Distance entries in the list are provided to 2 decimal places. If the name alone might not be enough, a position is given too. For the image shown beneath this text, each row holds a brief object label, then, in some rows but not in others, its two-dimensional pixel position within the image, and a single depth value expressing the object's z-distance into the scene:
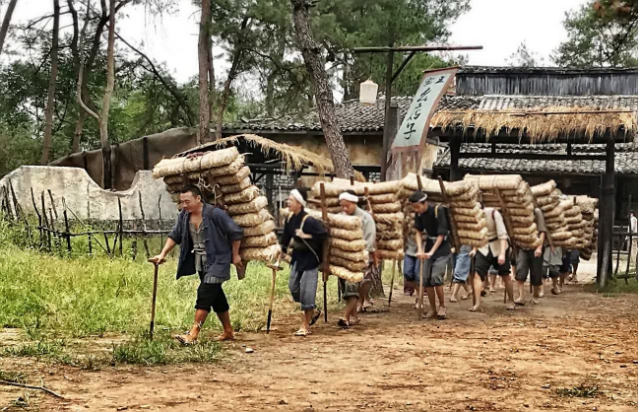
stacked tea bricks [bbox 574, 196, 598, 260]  16.12
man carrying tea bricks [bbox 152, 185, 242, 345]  8.02
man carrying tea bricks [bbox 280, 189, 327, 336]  9.08
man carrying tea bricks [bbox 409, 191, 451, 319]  10.41
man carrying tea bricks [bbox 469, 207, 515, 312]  11.39
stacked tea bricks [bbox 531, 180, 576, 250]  12.97
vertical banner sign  12.37
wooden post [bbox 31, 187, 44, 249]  13.69
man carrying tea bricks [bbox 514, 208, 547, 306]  12.70
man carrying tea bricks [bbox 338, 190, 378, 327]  9.82
